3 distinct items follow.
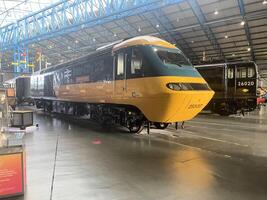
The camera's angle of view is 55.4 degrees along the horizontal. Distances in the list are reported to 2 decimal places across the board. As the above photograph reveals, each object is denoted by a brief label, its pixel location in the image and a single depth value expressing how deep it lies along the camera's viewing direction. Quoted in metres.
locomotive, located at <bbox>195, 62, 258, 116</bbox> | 15.70
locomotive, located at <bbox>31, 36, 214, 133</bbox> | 7.26
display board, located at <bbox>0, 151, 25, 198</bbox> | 3.60
